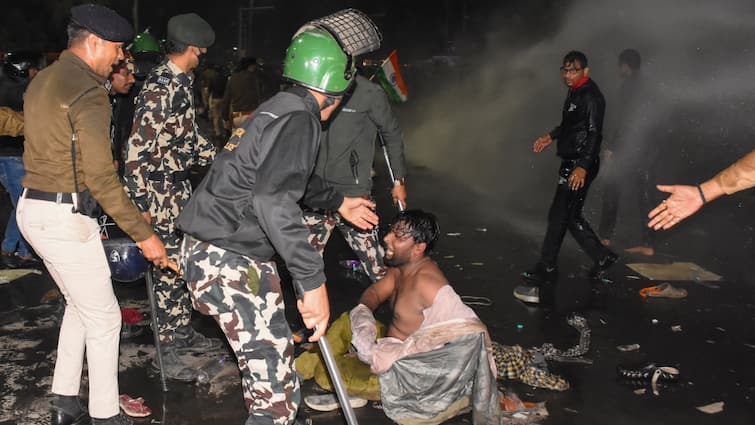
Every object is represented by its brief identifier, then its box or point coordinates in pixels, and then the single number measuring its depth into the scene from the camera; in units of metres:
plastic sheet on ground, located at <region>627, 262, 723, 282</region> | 7.22
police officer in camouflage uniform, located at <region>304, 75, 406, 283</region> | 5.03
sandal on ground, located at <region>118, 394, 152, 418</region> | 4.23
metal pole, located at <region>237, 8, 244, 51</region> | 25.87
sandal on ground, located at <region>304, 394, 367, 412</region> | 4.32
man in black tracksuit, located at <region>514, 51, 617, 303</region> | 6.67
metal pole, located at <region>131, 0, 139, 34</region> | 25.22
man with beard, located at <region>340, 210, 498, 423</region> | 4.02
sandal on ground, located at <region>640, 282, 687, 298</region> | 6.57
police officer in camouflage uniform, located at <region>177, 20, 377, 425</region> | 2.84
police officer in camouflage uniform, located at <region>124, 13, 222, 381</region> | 4.47
